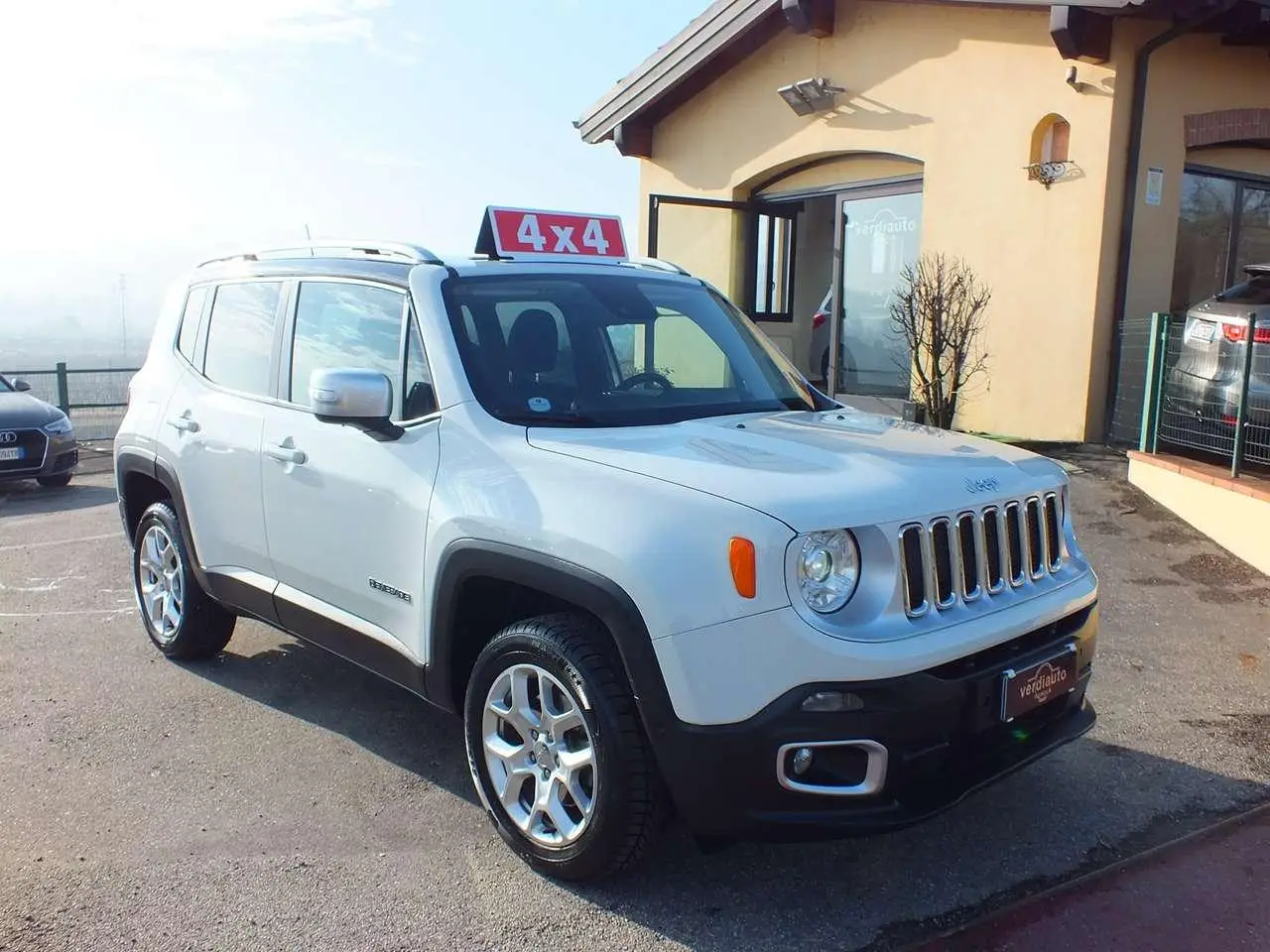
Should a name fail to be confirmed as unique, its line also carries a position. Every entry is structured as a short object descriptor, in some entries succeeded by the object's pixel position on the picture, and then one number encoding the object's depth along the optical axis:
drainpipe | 9.52
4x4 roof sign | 4.41
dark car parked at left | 11.31
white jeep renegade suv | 2.82
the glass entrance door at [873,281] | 12.02
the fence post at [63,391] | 15.45
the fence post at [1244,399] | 7.09
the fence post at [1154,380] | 8.27
